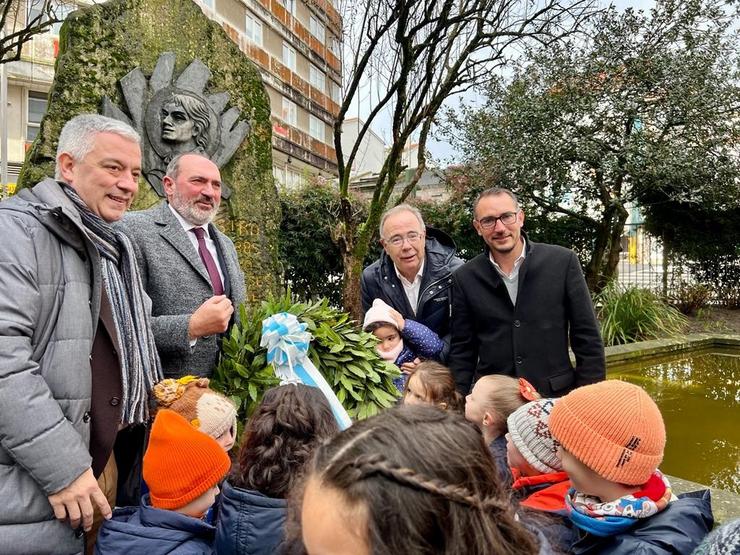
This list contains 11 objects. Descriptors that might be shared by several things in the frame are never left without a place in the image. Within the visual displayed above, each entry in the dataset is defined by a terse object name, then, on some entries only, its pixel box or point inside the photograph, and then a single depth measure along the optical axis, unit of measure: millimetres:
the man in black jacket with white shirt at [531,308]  2723
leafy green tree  8797
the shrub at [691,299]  10586
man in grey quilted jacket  1439
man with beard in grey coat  2213
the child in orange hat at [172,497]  1496
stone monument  3164
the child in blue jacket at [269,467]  1486
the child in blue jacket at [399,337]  2789
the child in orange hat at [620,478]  1414
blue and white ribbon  2197
